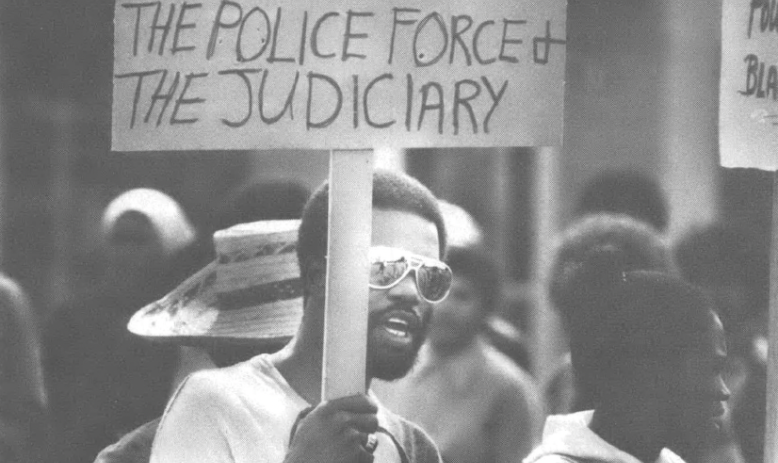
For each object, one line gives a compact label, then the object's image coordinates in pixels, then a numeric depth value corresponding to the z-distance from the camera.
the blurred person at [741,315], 3.61
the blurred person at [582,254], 3.39
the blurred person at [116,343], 3.35
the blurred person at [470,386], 3.34
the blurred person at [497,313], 3.42
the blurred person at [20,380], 3.45
